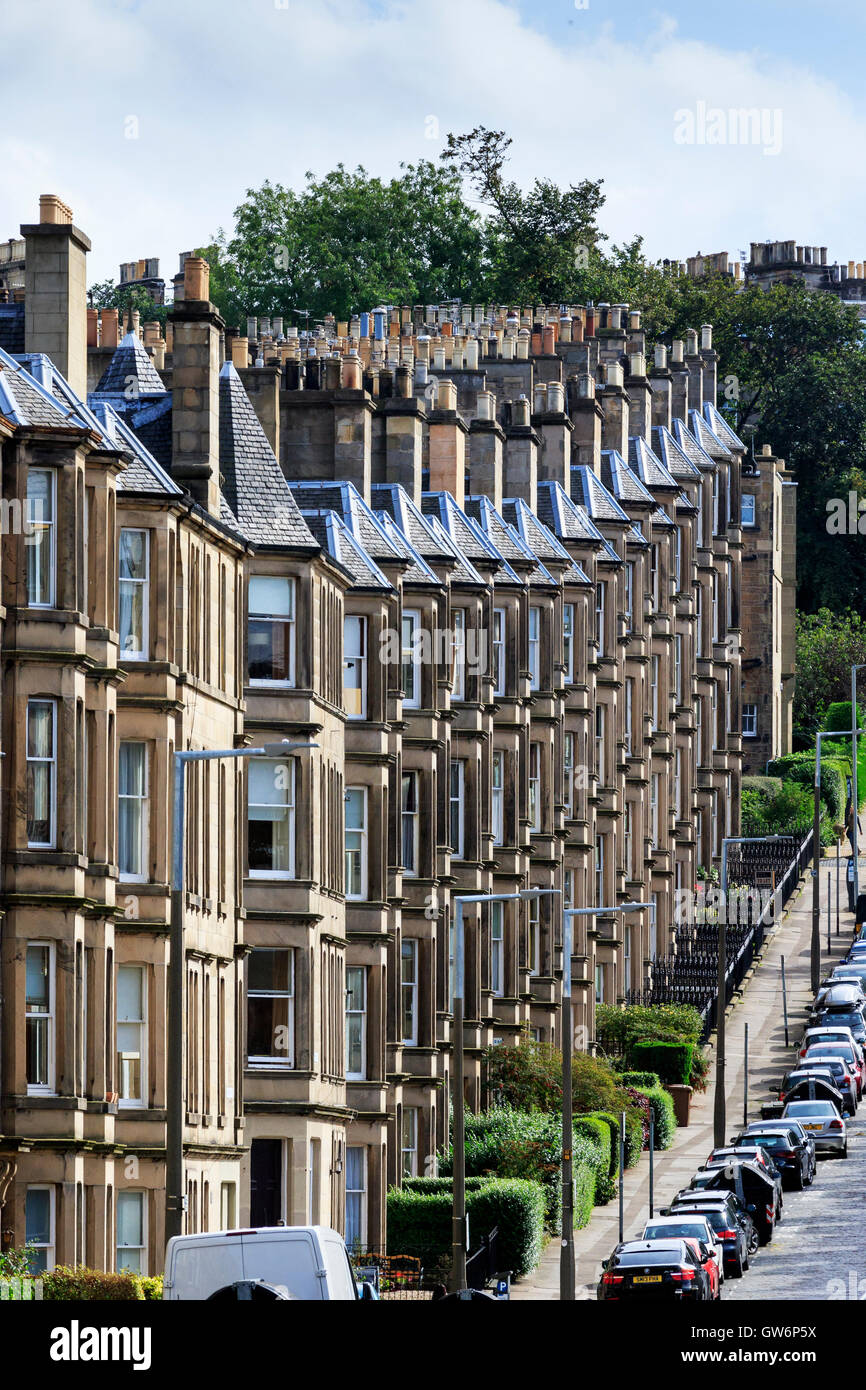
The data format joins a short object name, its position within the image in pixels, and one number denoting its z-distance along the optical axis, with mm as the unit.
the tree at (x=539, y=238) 142375
